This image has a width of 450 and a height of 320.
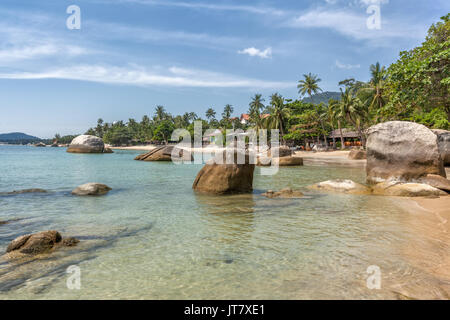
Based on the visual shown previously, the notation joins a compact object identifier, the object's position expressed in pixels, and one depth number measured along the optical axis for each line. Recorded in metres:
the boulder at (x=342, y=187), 10.36
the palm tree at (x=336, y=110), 45.97
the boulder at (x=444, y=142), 17.14
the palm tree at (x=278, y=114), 53.72
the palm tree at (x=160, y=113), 105.44
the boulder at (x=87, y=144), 55.28
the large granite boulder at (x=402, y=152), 10.50
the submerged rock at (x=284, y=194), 9.93
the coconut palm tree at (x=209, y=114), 99.88
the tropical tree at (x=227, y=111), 86.50
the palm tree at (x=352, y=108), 43.88
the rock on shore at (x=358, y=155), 31.41
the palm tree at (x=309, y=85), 61.57
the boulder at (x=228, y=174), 10.39
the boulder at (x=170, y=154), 31.86
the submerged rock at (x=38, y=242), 4.71
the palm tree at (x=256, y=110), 62.87
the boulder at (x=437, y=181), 9.76
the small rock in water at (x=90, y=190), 10.65
